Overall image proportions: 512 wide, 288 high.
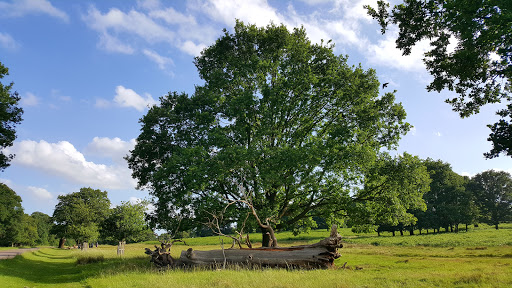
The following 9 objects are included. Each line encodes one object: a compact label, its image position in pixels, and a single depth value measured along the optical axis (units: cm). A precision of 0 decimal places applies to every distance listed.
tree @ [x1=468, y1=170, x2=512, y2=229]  9544
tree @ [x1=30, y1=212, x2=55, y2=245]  13456
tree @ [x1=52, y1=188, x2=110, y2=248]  6230
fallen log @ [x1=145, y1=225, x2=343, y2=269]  1819
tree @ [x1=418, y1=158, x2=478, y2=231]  8044
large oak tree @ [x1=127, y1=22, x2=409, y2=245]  2133
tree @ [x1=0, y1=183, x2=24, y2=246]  6948
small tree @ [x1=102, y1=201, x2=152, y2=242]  4691
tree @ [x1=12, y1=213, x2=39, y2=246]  8734
